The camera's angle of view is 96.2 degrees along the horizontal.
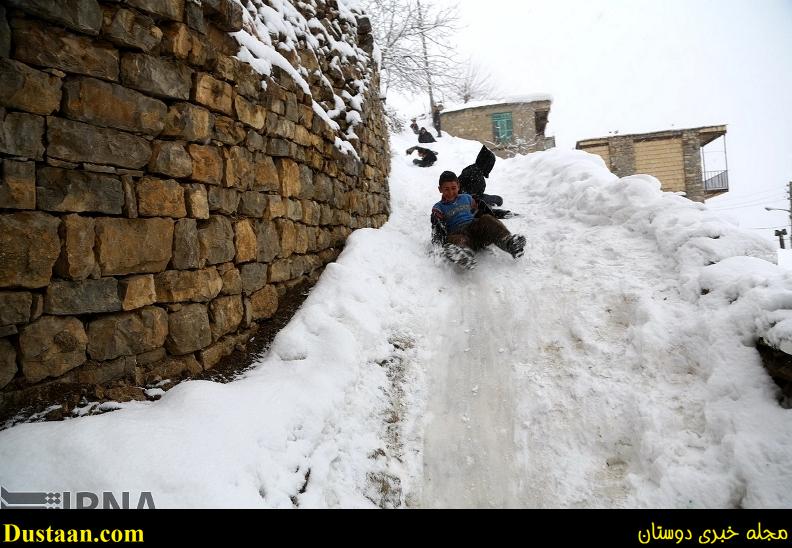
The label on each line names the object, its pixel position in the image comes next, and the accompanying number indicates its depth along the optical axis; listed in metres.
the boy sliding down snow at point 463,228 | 3.90
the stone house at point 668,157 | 14.46
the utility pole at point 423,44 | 10.15
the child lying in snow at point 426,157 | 10.20
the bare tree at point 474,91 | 25.16
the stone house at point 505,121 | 18.12
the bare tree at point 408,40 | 9.91
